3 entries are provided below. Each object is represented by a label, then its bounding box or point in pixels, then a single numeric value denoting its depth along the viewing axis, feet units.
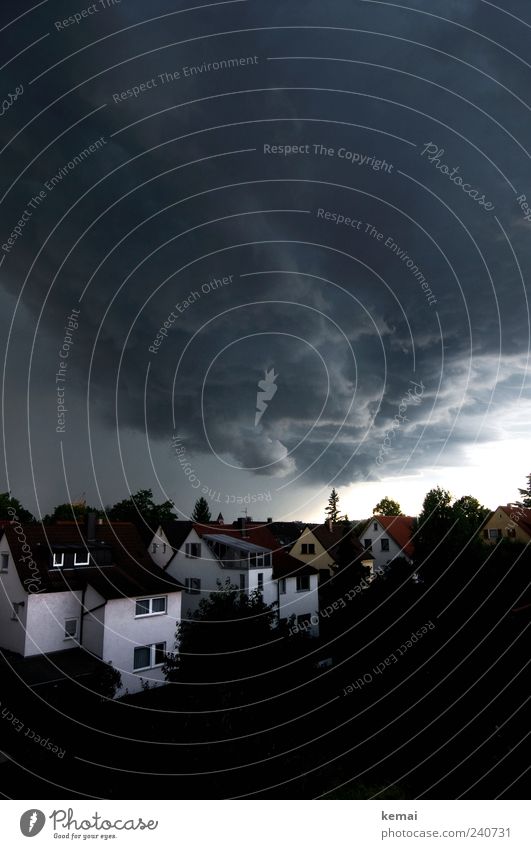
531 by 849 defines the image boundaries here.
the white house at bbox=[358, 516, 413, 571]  133.28
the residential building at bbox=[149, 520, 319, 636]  89.56
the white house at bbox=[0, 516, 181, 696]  62.39
